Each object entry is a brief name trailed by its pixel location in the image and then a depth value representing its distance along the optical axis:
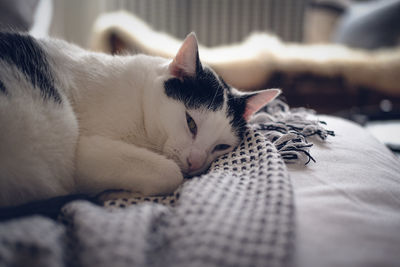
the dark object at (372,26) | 0.92
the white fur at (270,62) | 0.81
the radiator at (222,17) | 1.44
